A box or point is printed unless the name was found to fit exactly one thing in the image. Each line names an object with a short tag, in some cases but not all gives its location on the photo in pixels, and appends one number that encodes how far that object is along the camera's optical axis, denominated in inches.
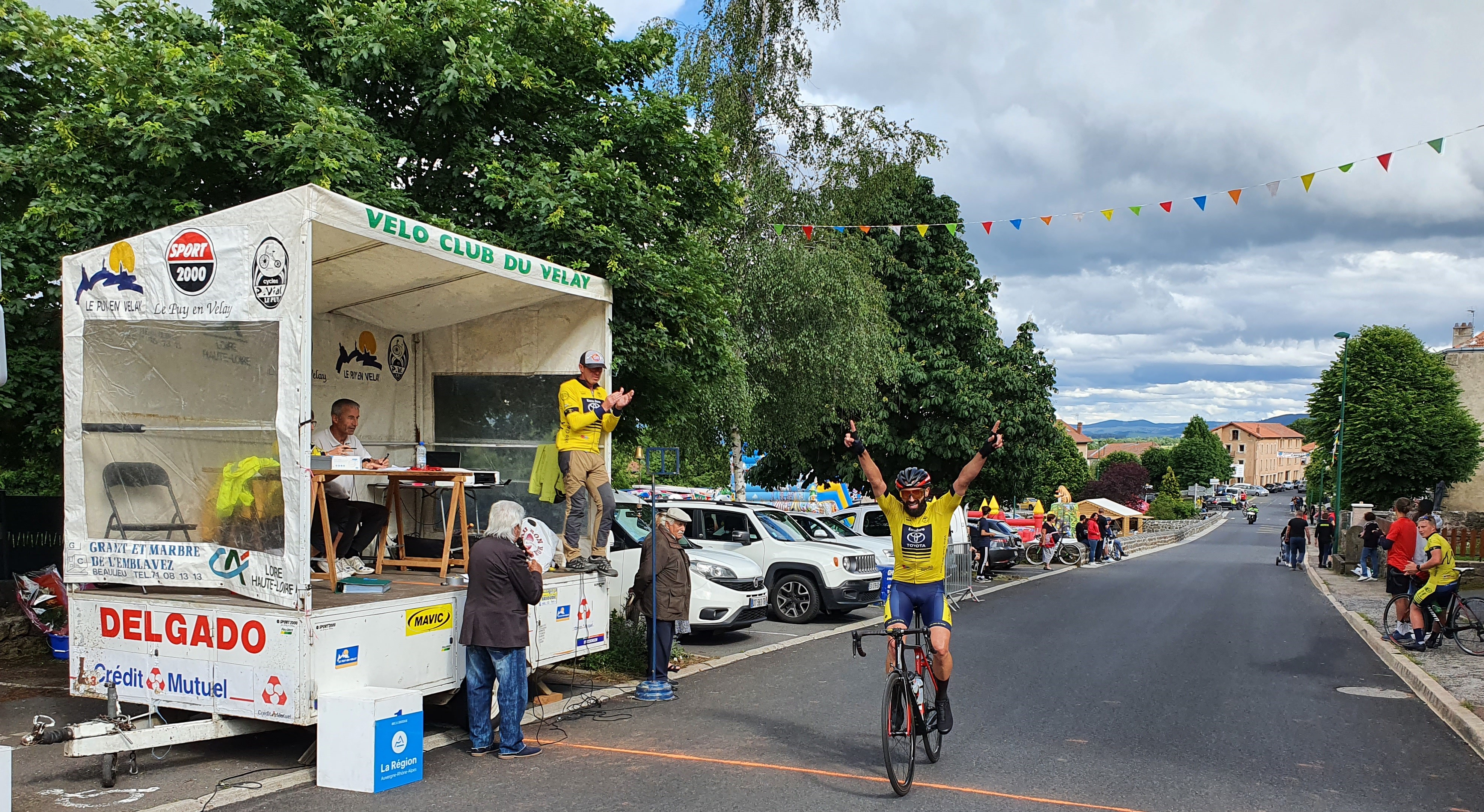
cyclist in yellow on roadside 497.0
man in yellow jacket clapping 361.4
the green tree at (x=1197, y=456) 5447.8
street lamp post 1658.5
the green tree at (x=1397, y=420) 1670.8
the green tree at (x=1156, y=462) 5526.6
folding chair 276.8
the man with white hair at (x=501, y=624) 277.9
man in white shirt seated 335.6
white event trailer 249.3
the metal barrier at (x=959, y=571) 749.9
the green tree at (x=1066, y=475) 2479.6
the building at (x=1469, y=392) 1894.7
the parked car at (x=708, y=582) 494.0
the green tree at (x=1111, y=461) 4987.7
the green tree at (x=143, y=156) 379.9
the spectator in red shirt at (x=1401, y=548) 535.8
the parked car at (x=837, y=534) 704.4
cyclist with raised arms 272.1
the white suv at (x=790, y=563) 621.9
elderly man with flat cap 387.5
